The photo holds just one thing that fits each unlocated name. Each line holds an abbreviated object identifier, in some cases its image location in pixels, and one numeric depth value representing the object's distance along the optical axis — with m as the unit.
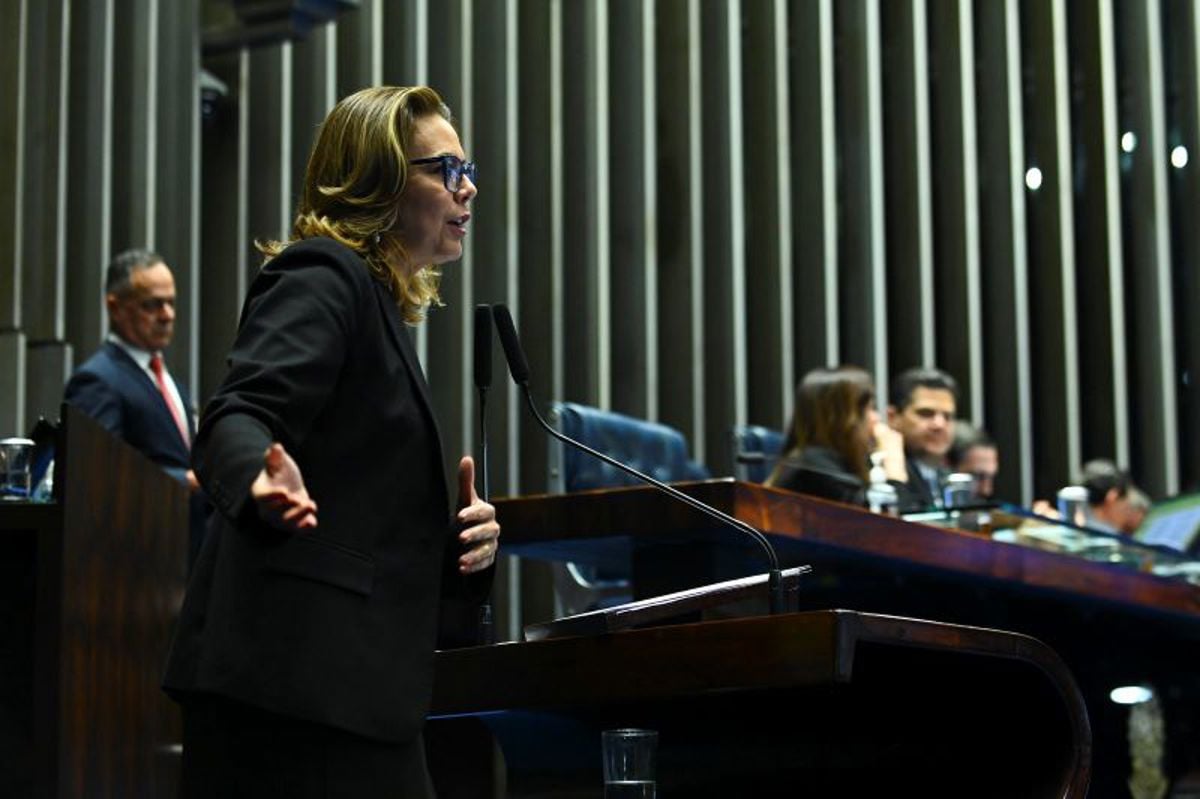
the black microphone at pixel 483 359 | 4.29
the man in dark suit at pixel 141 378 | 9.20
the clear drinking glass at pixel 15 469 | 6.42
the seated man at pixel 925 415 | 11.23
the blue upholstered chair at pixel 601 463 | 9.02
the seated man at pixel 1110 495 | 12.55
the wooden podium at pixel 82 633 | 5.60
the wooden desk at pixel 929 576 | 6.48
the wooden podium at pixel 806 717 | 4.20
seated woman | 9.69
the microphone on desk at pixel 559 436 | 4.21
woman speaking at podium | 3.39
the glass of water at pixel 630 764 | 4.34
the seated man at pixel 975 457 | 12.05
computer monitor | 9.62
